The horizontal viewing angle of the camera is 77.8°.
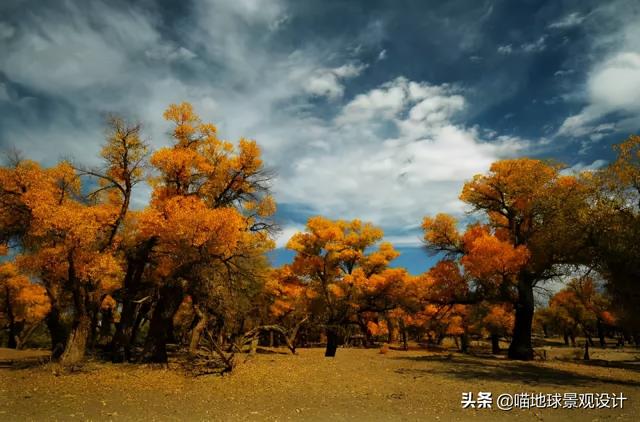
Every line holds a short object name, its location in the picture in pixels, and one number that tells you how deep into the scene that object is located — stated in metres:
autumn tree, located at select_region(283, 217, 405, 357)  32.39
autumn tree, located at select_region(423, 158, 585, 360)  23.02
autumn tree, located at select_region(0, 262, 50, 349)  36.19
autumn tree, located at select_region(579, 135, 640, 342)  13.88
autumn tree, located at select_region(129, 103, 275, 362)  17.66
